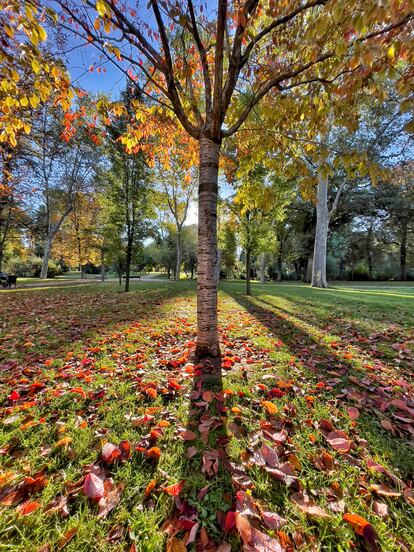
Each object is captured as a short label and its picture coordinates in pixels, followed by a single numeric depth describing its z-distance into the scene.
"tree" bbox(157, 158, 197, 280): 20.52
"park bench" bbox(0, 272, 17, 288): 13.66
